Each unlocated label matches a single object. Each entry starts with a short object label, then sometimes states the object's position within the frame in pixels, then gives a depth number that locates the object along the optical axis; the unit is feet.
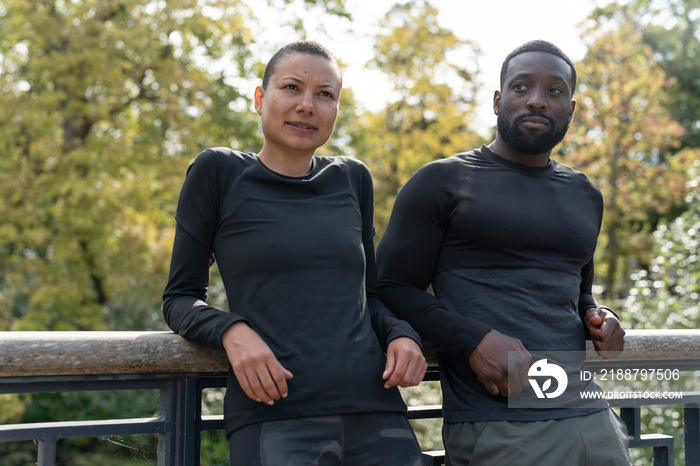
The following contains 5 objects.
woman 5.98
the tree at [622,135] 52.54
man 6.95
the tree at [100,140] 29.60
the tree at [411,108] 42.88
